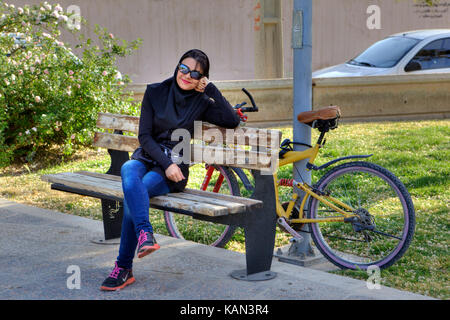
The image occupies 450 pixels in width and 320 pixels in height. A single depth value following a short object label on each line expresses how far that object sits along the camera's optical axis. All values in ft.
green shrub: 27.63
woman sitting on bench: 13.76
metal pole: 15.71
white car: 38.75
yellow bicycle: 14.40
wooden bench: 13.57
